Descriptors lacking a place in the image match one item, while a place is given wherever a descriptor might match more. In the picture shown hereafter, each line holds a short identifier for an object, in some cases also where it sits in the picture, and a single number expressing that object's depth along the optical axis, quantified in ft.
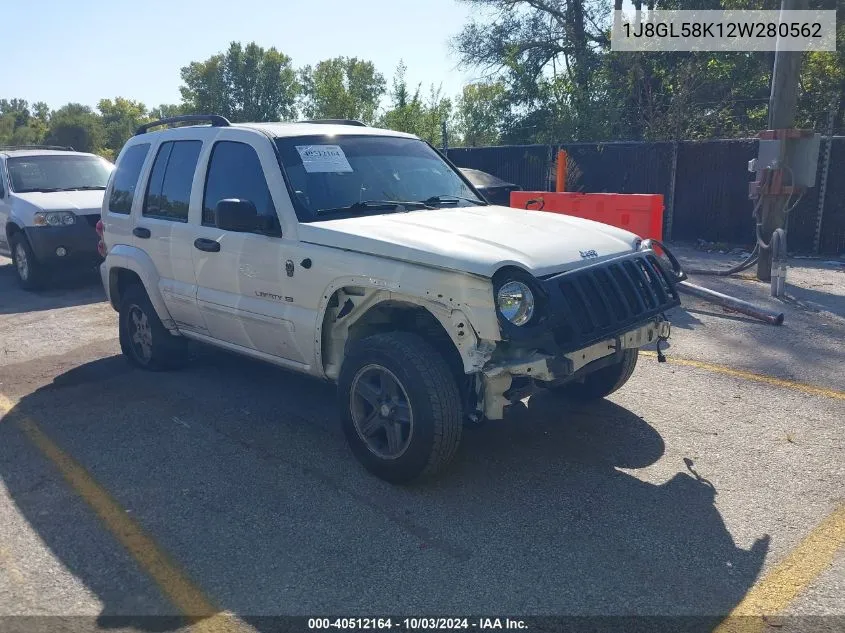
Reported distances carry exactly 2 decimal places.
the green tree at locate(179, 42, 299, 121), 189.37
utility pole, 30.55
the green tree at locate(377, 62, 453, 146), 75.00
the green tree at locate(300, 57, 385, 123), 81.92
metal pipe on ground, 24.09
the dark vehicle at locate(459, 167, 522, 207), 44.45
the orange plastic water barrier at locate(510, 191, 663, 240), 27.48
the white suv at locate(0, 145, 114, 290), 33.45
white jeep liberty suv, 12.21
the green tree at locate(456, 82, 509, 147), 81.05
